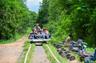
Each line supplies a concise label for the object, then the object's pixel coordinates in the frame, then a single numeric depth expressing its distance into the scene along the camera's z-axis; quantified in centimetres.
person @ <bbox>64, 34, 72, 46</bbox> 3095
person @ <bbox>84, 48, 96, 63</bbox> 1271
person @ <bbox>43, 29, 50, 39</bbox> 4194
